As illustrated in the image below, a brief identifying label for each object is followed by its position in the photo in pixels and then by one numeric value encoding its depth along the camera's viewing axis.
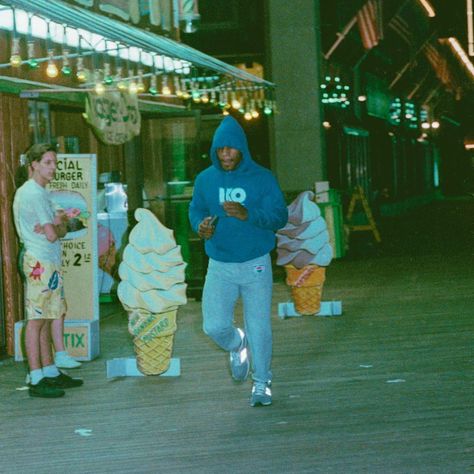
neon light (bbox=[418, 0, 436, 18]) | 56.96
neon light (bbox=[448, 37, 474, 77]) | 66.21
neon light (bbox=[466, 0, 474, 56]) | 64.81
